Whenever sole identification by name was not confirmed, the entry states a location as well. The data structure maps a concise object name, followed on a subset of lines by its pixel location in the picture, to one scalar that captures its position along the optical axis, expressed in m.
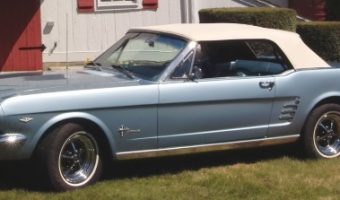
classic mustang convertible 5.58
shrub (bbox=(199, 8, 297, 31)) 12.95
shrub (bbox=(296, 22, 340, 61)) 13.69
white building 13.74
